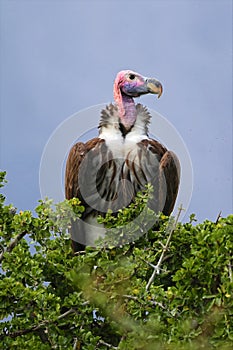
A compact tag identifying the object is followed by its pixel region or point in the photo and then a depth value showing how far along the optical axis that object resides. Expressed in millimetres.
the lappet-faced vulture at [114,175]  15641
